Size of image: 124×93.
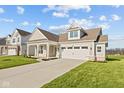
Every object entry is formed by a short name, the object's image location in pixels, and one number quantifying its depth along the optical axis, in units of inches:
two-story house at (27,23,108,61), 464.7
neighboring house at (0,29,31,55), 737.8
